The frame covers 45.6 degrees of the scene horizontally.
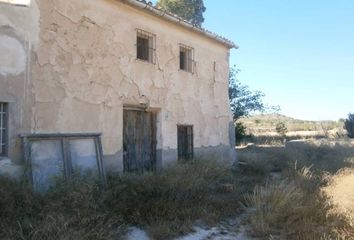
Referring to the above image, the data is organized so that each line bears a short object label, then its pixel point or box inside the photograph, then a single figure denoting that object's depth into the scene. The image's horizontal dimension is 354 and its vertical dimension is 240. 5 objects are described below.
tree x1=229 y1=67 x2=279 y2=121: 25.11
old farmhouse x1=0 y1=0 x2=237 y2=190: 7.62
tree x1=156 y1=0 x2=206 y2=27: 24.69
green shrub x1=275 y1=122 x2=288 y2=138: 33.47
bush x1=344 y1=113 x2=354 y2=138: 32.91
